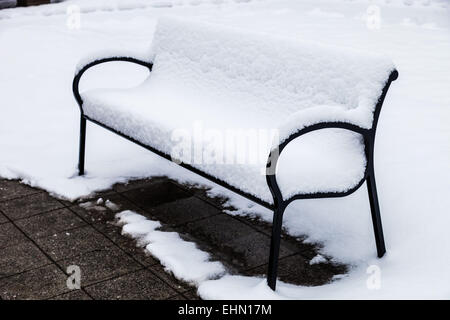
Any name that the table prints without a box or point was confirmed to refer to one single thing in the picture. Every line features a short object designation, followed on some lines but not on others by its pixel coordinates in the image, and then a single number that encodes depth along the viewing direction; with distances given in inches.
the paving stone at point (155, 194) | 168.7
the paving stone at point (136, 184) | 177.5
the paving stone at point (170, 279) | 128.5
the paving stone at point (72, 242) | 142.9
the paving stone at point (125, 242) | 139.5
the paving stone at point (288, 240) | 144.3
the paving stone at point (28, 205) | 161.9
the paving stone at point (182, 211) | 158.9
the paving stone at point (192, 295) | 125.1
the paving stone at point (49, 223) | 152.5
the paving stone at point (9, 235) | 147.5
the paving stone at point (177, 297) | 125.1
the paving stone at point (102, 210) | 159.2
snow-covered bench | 123.6
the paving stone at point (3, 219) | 157.8
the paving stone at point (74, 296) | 125.1
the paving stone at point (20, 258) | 135.9
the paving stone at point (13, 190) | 172.2
